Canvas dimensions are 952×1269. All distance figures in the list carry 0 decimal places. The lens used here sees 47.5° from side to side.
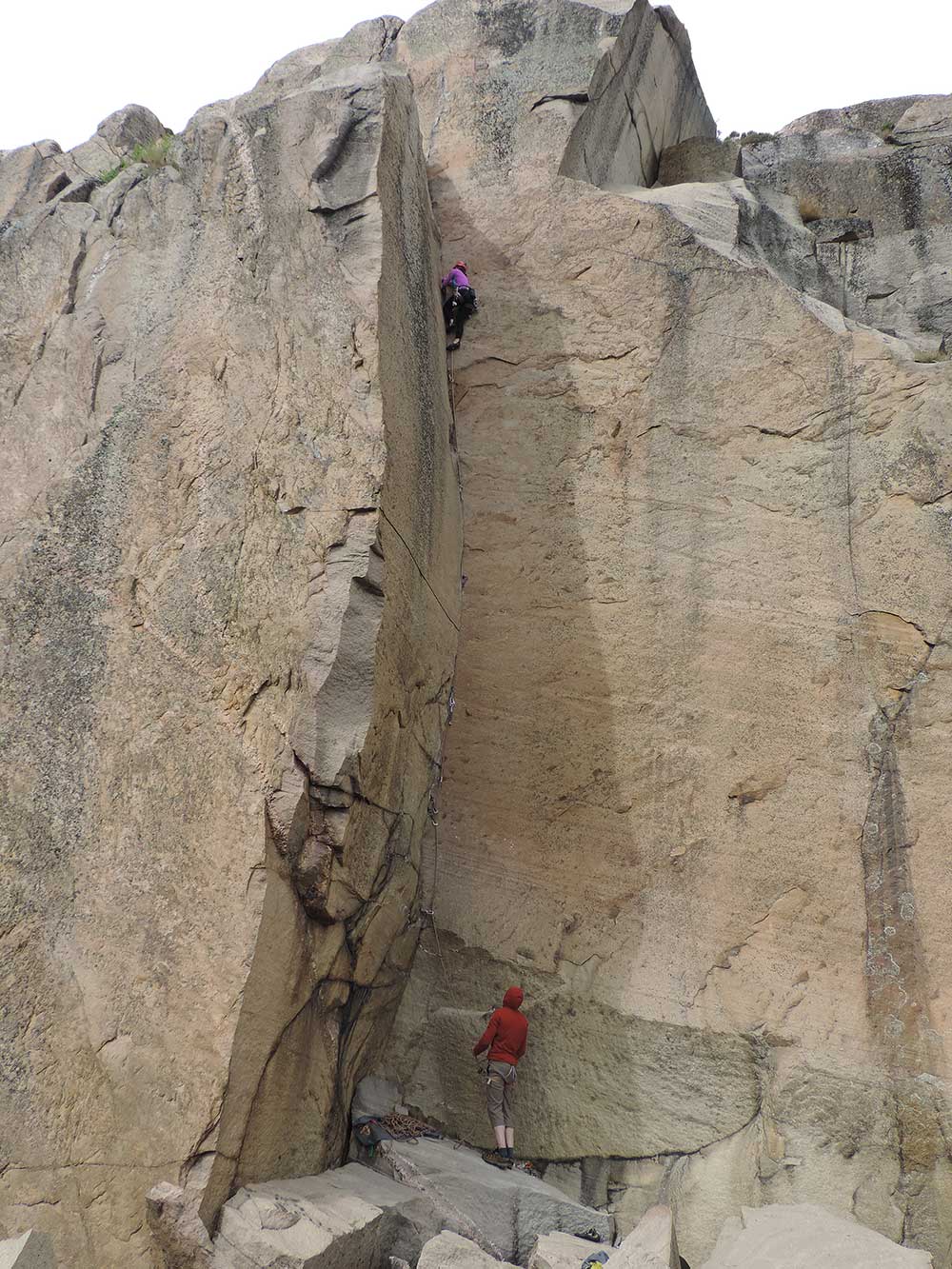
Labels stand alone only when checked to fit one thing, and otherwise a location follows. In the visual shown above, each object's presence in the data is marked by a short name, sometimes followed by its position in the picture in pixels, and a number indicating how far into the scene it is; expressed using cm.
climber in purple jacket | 881
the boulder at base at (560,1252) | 586
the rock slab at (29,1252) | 529
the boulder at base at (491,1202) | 626
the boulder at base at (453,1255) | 554
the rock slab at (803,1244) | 567
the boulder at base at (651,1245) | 560
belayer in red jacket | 712
